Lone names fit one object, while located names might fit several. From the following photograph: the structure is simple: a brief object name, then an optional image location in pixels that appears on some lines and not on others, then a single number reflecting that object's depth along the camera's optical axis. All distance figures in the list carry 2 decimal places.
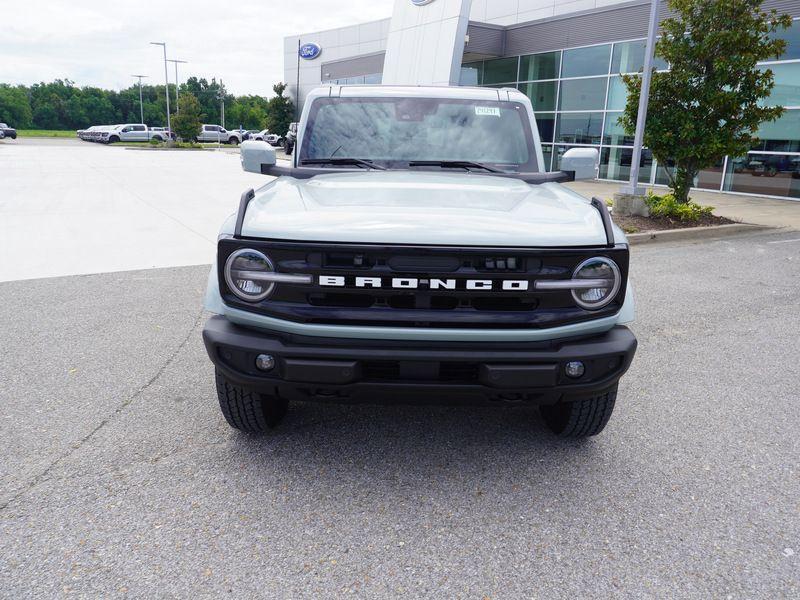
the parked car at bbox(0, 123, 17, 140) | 54.38
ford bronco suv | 2.55
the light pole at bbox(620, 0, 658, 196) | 10.77
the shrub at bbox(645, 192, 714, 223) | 11.14
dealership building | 15.95
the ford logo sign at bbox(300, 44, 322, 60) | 43.53
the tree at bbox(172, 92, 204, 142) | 46.28
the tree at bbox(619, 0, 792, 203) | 10.53
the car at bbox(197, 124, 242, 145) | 57.53
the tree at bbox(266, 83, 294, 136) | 46.56
